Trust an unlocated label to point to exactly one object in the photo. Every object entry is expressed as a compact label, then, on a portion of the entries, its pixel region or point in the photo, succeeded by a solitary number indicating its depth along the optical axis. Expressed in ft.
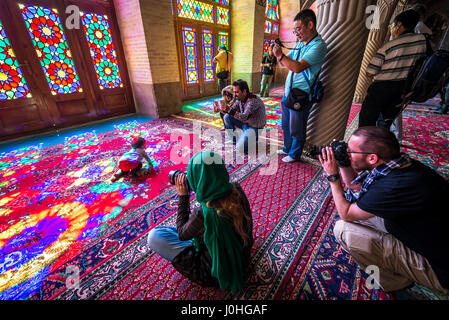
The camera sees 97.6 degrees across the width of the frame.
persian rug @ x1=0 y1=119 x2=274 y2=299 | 4.89
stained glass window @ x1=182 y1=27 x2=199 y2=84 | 20.98
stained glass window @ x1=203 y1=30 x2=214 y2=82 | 22.77
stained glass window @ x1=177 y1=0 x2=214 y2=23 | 19.90
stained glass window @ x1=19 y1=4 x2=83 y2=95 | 12.19
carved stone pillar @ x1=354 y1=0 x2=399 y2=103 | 17.48
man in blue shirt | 7.18
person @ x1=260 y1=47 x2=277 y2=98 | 21.21
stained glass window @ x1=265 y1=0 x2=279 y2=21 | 30.48
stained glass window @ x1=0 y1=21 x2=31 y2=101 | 11.53
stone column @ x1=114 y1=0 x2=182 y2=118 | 14.51
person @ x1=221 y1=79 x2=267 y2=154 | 9.95
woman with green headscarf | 3.34
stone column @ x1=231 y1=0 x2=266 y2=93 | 23.35
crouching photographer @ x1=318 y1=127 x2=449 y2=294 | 3.15
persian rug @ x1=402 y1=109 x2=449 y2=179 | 9.49
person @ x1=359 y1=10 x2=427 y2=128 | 6.74
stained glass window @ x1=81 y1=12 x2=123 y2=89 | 14.46
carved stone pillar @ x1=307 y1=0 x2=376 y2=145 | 7.38
